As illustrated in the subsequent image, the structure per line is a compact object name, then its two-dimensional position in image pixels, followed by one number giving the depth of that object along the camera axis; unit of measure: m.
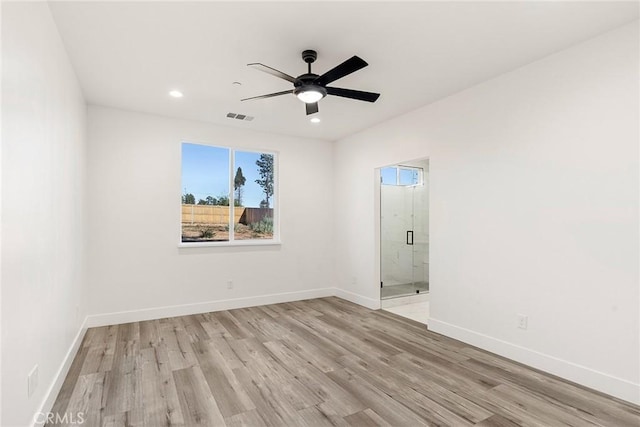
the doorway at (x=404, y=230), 5.39
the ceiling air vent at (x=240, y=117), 4.60
